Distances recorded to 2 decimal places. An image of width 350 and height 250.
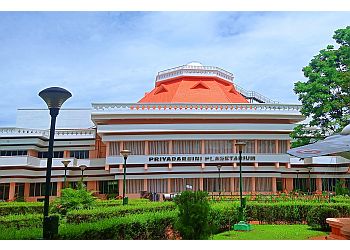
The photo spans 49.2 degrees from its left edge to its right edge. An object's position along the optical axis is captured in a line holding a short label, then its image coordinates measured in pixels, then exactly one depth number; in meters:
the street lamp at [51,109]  6.80
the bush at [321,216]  10.86
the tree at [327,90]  20.80
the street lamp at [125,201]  13.69
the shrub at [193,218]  8.12
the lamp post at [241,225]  10.78
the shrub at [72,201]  14.02
